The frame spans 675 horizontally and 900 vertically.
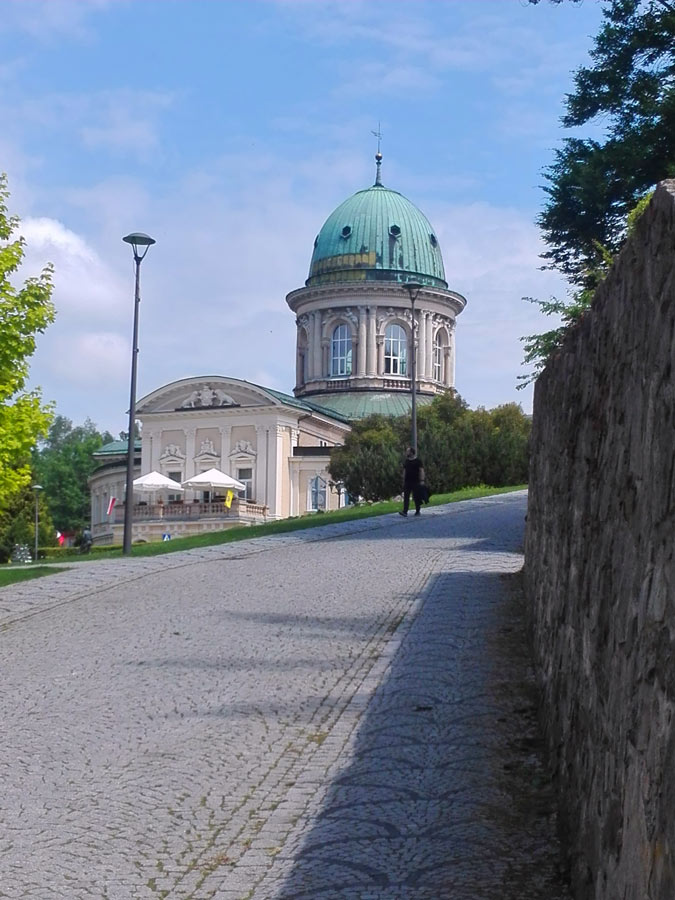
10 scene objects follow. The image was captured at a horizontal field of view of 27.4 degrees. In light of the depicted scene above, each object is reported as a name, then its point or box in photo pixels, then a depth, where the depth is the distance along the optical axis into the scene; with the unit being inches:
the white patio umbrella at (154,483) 2620.6
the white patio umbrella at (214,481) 2807.6
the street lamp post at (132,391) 1098.7
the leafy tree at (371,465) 2432.3
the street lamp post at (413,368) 1705.7
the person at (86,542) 2333.8
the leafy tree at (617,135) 1053.2
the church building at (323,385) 3442.4
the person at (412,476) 1230.9
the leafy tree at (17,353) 743.1
